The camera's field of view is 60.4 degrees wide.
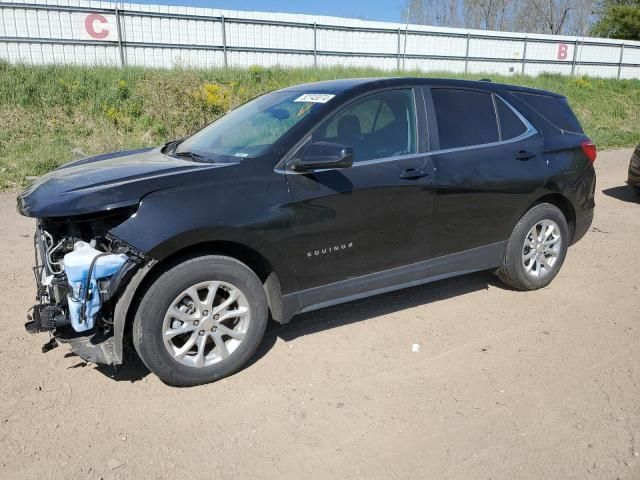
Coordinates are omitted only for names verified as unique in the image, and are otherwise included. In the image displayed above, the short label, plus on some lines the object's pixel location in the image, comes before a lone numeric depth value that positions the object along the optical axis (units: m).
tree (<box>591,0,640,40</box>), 38.59
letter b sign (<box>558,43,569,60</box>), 26.86
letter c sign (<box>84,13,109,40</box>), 15.22
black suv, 3.17
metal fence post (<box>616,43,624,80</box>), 29.02
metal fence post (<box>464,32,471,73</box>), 23.55
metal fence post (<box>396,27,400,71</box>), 21.45
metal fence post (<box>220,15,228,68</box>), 17.38
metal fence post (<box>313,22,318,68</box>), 19.22
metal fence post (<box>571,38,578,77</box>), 27.29
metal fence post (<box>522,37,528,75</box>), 25.56
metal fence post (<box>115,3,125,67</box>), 15.53
